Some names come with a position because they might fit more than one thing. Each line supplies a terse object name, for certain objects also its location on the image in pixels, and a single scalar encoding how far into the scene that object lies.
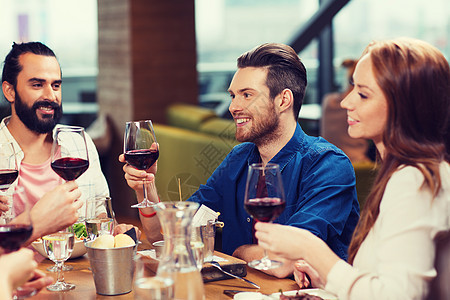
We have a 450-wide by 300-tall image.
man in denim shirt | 2.38
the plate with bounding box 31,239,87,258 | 2.29
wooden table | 2.06
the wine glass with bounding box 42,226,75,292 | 2.08
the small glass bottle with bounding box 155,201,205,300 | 1.78
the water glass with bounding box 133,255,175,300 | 1.71
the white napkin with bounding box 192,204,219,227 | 2.23
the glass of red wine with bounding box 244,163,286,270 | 1.92
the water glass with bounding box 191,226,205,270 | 2.00
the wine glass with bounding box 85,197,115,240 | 2.16
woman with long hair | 1.85
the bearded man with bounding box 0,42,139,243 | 2.79
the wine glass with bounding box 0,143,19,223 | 2.30
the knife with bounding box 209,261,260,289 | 2.13
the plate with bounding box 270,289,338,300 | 1.95
